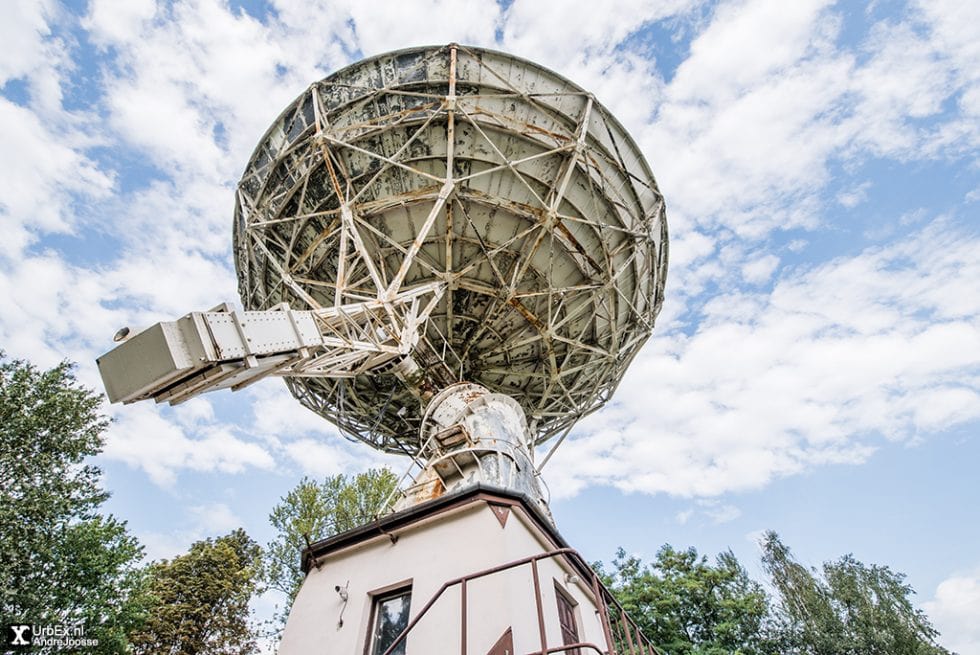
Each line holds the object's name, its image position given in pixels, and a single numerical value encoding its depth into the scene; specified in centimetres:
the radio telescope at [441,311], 607
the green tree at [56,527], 1191
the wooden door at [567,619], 651
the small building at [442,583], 549
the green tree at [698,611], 1916
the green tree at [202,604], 2019
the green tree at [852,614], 2012
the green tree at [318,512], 1767
